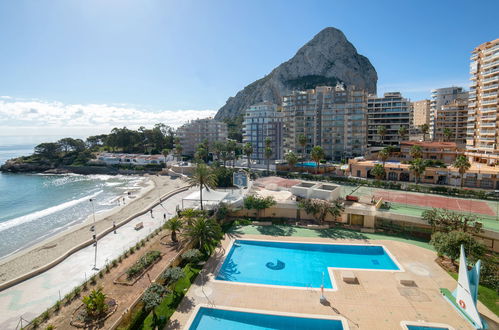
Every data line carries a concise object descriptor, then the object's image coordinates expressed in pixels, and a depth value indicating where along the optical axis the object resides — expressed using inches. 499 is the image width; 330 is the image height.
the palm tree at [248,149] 2938.0
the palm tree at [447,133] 3223.4
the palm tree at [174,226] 1127.6
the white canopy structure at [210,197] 1499.8
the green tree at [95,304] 679.7
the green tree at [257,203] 1411.2
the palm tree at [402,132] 3107.8
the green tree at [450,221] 1083.9
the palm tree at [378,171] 2019.1
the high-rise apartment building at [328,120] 3228.3
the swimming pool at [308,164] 2724.2
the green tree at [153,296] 684.7
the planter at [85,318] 657.6
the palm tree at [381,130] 2908.5
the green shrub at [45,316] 681.1
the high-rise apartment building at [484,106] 2420.0
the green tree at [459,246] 911.0
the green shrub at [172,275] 808.9
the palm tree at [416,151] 2390.5
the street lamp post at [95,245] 1022.4
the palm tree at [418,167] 1945.1
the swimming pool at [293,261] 900.6
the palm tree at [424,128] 3546.5
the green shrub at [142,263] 872.5
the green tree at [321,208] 1331.2
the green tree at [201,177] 1476.4
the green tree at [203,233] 1042.1
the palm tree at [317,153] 2416.3
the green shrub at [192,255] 957.8
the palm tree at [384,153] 2219.5
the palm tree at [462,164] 1894.7
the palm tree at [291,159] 2576.3
